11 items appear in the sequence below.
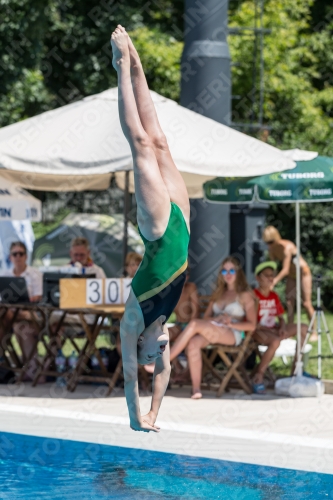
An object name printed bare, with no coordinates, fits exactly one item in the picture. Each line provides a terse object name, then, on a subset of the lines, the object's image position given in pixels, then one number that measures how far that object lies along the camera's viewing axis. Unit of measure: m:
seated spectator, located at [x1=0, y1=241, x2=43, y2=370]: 17.45
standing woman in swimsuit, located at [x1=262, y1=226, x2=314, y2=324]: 21.11
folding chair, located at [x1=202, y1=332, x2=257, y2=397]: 15.66
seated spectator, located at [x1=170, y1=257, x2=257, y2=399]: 15.62
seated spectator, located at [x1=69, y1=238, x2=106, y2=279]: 18.52
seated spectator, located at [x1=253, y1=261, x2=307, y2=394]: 16.30
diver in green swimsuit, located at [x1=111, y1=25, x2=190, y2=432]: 8.11
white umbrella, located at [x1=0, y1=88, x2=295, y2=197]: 14.85
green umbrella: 15.55
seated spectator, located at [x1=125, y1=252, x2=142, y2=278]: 17.05
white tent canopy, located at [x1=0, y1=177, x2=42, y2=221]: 19.31
